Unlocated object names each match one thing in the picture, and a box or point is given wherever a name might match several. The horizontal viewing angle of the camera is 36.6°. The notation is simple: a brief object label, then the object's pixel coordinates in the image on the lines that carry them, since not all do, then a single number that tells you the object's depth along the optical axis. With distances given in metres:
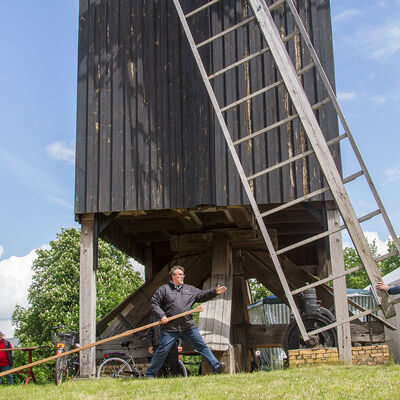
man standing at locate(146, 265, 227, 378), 7.97
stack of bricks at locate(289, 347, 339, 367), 9.07
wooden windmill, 9.79
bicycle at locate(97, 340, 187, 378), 9.44
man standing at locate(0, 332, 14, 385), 11.98
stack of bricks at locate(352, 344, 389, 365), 9.34
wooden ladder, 8.39
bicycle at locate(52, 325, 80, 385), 9.01
